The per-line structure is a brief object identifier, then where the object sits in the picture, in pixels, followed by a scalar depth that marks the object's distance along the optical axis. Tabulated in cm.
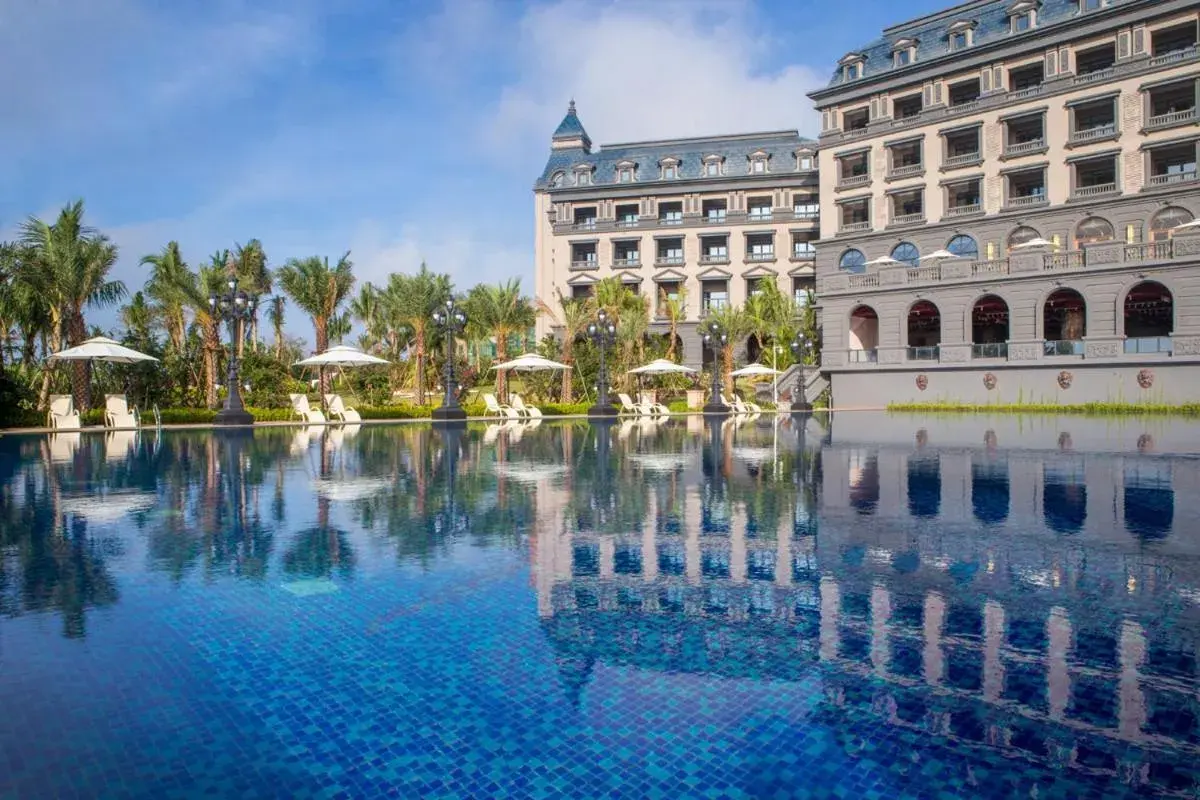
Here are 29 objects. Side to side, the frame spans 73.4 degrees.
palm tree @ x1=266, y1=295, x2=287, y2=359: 5092
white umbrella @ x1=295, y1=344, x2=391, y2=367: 2702
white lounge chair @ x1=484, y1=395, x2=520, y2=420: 3066
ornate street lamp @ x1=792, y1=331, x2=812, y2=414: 3678
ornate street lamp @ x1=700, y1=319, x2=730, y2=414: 3428
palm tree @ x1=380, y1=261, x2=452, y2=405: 3847
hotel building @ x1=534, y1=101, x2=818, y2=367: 5609
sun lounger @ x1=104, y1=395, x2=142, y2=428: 2409
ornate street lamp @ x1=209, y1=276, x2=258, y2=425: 2370
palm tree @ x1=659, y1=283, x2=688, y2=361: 4716
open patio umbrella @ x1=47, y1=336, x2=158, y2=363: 2336
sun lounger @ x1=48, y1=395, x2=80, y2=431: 2344
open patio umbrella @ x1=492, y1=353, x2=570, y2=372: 3319
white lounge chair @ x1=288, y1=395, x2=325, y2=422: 2688
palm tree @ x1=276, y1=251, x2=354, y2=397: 3691
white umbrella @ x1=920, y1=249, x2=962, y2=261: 3828
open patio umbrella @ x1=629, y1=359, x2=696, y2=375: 3624
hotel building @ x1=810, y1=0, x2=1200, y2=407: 3488
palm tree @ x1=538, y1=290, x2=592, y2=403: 3976
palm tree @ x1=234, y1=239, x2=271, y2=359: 4491
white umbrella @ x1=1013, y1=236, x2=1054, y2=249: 3638
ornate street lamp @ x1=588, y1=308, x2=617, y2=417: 3095
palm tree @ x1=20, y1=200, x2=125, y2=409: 2583
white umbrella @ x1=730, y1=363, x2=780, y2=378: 3988
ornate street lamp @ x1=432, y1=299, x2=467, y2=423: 2683
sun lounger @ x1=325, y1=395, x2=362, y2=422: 2794
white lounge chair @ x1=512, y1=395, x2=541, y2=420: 3072
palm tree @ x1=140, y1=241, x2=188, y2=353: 3194
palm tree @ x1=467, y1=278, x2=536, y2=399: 3984
